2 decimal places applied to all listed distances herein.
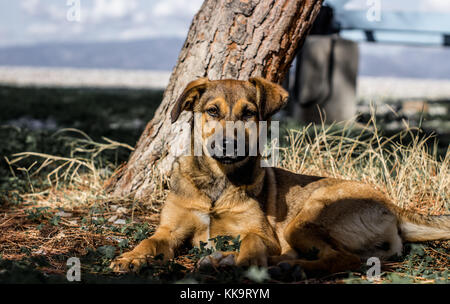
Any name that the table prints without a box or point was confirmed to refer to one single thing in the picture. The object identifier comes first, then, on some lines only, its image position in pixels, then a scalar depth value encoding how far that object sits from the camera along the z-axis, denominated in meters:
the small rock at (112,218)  4.69
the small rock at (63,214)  4.87
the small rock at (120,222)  4.63
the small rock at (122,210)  4.94
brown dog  3.83
